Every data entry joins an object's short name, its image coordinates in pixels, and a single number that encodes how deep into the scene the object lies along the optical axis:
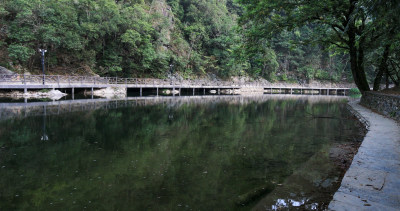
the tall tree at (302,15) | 11.34
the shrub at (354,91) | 43.08
